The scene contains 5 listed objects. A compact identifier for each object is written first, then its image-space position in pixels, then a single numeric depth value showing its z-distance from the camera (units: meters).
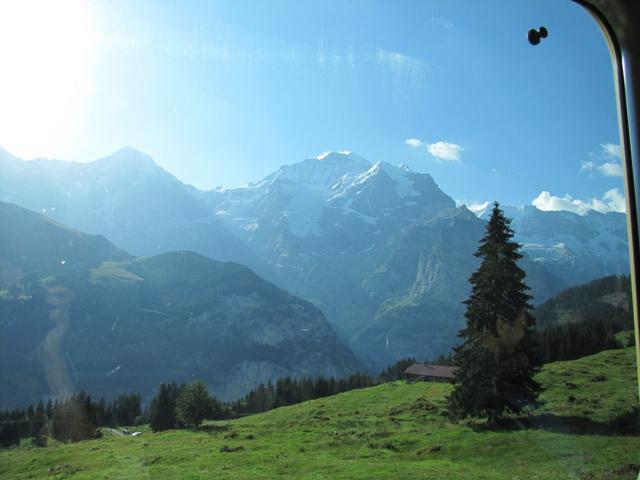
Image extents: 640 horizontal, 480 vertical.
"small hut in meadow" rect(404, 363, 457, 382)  83.28
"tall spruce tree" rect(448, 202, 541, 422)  27.31
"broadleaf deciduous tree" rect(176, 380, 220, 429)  52.03
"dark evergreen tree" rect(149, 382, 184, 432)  73.19
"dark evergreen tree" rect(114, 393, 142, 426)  99.25
